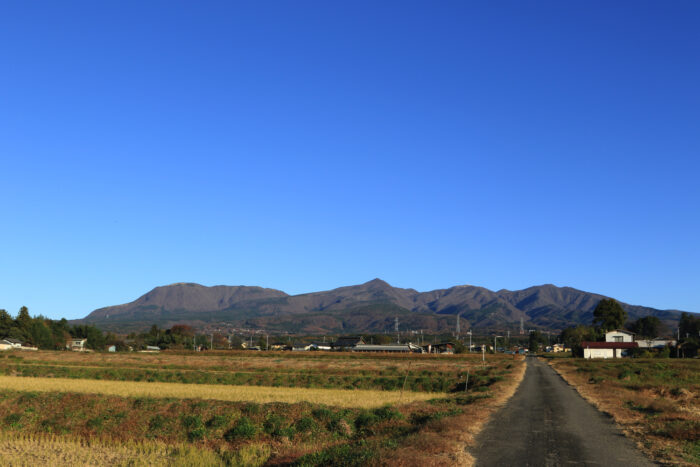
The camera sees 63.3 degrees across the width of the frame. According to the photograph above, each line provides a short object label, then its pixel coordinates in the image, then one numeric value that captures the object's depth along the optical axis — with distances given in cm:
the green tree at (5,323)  15895
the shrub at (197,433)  2582
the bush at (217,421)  2675
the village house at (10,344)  14250
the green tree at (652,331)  19775
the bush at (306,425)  2534
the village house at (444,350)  19184
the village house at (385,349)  18920
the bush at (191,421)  2698
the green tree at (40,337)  15938
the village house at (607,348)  13350
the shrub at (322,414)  2662
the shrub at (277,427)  2516
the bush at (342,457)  1555
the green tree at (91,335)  17866
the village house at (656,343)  15718
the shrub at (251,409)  2781
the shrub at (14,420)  3089
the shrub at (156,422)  2781
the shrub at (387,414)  2638
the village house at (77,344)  16900
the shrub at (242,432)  2528
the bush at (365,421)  2531
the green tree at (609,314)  16088
